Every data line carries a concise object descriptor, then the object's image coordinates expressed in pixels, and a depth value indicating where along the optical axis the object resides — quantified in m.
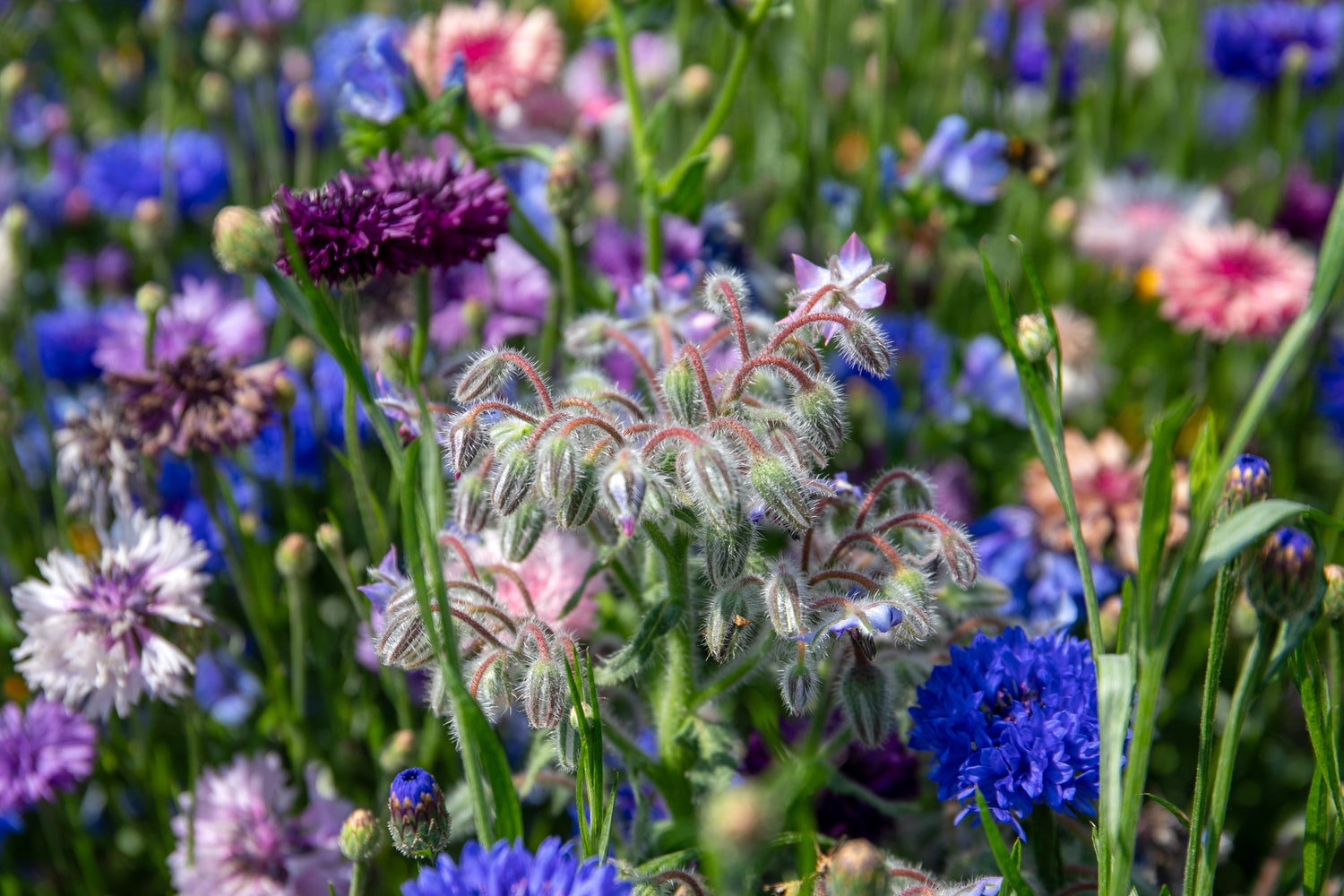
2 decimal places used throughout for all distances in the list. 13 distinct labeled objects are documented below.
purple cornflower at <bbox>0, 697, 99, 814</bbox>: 0.77
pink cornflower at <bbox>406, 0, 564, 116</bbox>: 0.94
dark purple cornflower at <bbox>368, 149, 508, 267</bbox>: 0.74
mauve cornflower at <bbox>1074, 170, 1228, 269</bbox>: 1.07
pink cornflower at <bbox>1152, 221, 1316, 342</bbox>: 0.92
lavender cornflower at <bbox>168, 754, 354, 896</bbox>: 0.77
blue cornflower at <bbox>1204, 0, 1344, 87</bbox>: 1.09
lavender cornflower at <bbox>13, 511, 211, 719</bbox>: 0.74
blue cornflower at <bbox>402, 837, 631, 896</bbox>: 0.63
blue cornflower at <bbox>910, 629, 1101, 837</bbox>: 0.69
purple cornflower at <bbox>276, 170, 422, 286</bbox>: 0.72
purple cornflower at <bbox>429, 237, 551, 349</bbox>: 0.86
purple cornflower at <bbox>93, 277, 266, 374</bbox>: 0.86
